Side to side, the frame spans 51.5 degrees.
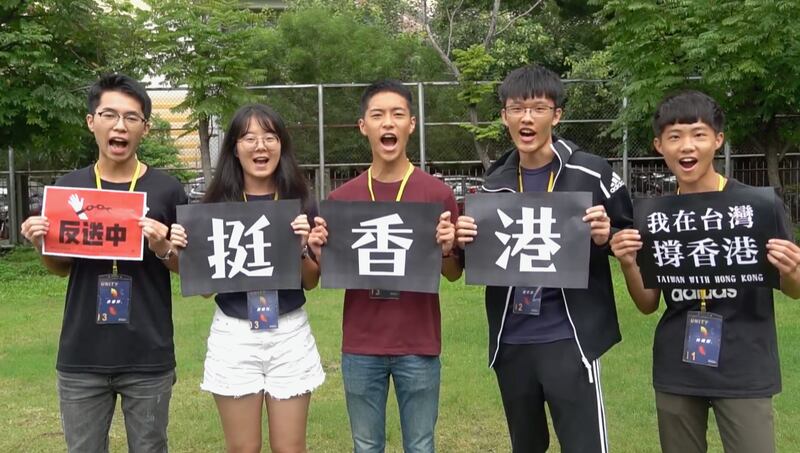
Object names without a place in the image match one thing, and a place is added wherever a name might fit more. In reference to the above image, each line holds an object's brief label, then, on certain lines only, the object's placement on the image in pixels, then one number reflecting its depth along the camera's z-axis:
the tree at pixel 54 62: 12.39
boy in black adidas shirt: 3.31
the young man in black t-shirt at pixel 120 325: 3.55
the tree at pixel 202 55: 13.33
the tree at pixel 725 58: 11.55
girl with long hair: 3.59
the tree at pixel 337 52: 19.61
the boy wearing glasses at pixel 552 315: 3.46
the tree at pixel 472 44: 15.75
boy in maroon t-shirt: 3.61
